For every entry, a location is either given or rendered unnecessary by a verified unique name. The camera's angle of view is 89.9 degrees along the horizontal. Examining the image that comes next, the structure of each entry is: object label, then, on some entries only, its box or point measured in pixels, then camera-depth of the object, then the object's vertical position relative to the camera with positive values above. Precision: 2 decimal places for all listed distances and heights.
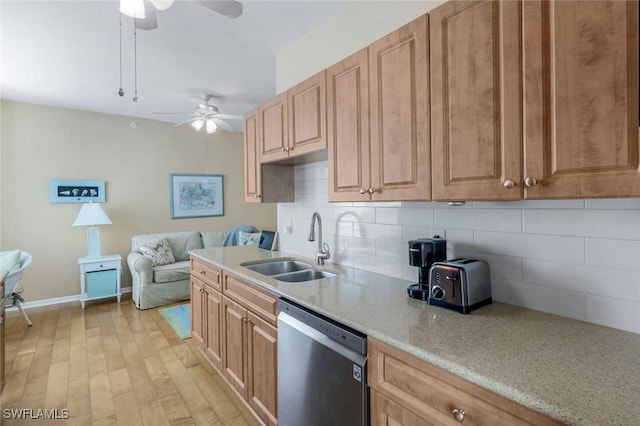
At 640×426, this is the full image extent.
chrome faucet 2.29 -0.24
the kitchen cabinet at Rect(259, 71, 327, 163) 1.94 +0.61
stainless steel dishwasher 1.22 -0.68
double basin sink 2.20 -0.42
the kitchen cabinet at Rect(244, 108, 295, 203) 2.63 +0.31
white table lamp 4.14 -0.09
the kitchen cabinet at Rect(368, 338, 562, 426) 0.82 -0.55
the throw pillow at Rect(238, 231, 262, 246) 4.68 -0.37
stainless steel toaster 1.28 -0.31
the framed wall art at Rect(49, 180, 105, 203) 4.32 +0.33
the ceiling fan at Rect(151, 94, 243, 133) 3.97 +1.21
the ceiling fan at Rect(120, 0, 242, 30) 1.59 +1.11
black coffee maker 1.48 -0.21
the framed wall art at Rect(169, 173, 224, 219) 5.30 +0.31
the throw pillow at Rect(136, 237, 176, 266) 4.43 -0.53
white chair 3.07 -0.65
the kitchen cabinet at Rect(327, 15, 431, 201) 1.38 +0.44
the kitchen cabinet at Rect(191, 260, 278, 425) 1.78 -0.81
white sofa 4.12 -0.83
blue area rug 3.40 -1.23
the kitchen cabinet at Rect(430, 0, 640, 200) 0.87 +0.35
